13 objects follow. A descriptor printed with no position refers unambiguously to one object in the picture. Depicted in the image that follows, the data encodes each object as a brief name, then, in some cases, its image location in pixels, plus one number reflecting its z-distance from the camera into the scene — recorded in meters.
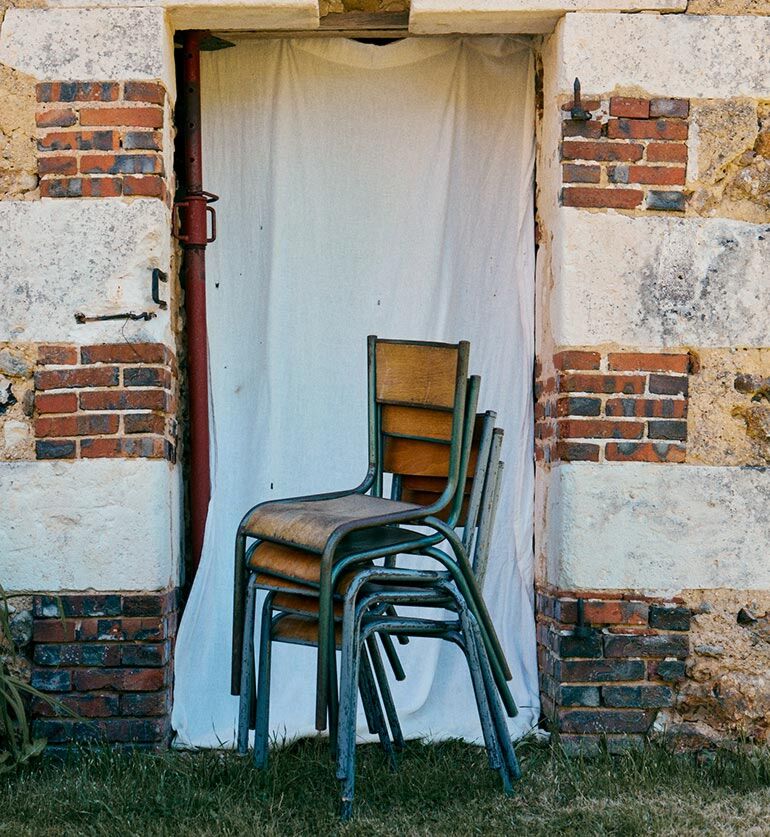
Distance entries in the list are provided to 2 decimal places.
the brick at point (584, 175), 3.85
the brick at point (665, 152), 3.85
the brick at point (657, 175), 3.84
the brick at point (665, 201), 3.85
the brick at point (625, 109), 3.83
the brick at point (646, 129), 3.83
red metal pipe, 4.20
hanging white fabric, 4.28
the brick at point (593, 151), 3.85
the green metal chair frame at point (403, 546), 2.96
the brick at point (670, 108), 3.84
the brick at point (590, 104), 3.84
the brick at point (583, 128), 3.85
